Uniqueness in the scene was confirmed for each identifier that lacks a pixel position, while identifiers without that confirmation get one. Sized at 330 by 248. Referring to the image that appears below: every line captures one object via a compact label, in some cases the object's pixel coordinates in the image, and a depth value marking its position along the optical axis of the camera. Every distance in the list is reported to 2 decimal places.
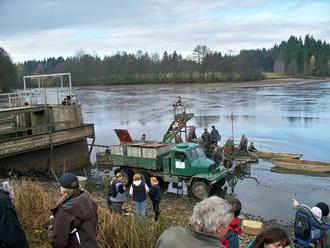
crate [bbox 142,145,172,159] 17.27
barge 20.03
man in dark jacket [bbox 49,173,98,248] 4.02
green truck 15.86
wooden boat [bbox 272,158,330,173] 20.06
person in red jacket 4.59
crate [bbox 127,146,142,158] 17.64
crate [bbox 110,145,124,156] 18.15
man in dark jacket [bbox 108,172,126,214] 10.54
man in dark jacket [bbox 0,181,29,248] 3.60
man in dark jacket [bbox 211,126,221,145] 22.72
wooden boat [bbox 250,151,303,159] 22.89
